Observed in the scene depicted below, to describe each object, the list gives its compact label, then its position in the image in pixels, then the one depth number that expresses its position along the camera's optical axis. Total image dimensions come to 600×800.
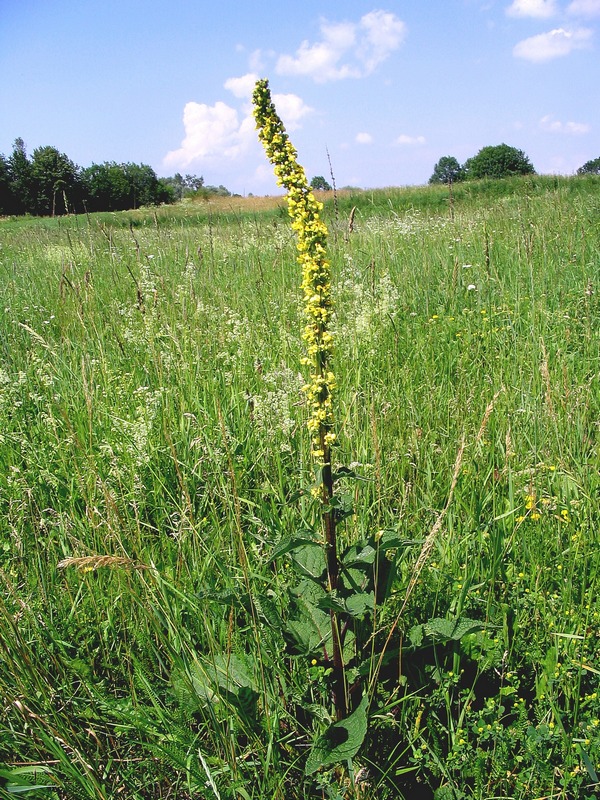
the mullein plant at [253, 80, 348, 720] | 1.36
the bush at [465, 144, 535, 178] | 59.33
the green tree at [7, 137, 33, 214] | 40.41
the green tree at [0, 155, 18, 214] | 42.22
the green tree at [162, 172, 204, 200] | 62.22
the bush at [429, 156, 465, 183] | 89.77
